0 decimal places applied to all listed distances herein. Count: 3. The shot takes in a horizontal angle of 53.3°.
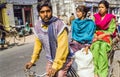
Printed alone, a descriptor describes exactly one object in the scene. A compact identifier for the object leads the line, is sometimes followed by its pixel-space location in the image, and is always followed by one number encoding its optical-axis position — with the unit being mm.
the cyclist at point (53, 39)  1442
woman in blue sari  1995
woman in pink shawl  2141
